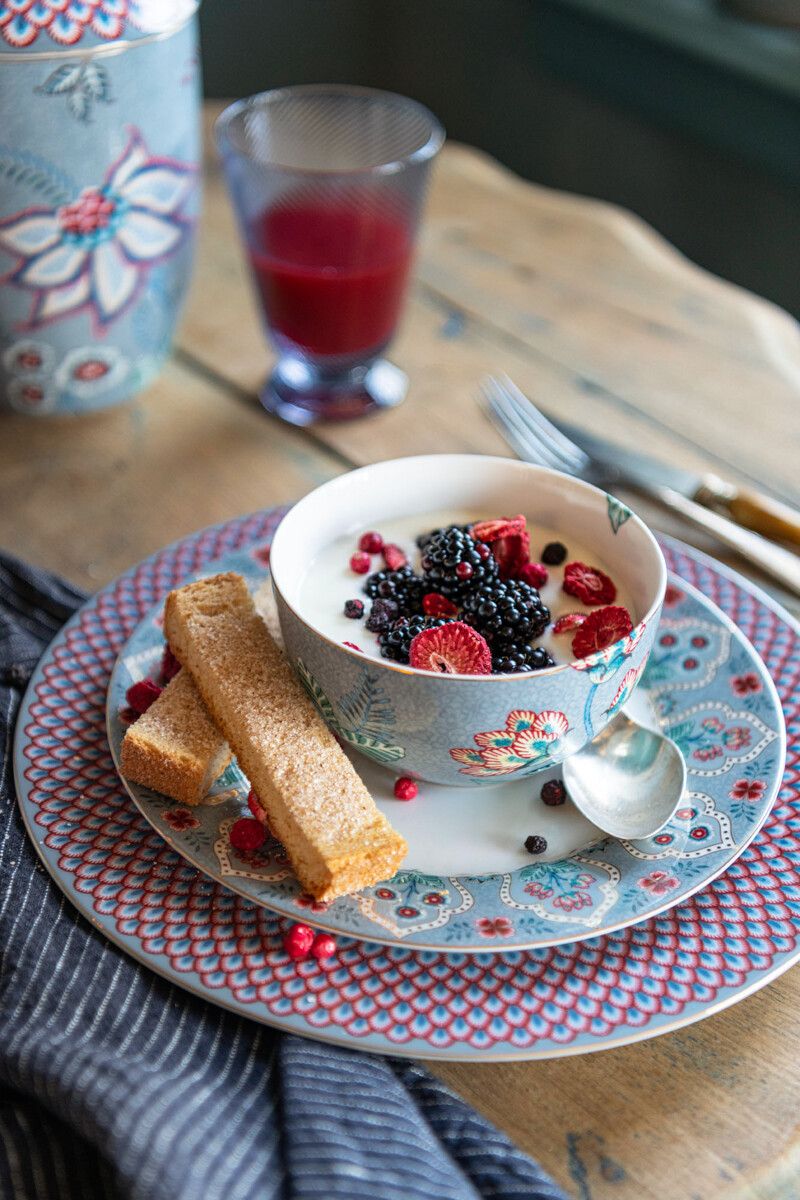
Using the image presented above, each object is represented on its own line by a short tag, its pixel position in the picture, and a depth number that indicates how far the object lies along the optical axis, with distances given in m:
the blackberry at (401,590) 0.85
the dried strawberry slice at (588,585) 0.87
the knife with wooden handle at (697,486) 1.12
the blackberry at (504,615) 0.81
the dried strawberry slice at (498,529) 0.90
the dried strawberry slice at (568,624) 0.84
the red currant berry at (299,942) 0.70
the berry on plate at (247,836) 0.75
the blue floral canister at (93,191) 1.05
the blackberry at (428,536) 0.91
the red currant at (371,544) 0.91
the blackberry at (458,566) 0.85
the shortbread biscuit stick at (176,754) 0.78
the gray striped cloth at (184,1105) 0.60
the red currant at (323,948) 0.70
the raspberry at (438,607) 0.84
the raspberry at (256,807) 0.78
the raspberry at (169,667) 0.91
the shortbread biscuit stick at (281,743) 0.71
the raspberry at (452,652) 0.77
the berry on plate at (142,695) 0.87
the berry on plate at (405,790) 0.81
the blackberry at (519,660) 0.79
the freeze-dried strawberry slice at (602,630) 0.82
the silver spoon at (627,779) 0.79
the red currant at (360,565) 0.90
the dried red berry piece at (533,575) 0.89
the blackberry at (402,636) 0.80
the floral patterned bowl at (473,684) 0.74
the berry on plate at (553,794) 0.81
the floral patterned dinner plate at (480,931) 0.66
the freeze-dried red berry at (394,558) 0.90
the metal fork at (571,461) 1.11
